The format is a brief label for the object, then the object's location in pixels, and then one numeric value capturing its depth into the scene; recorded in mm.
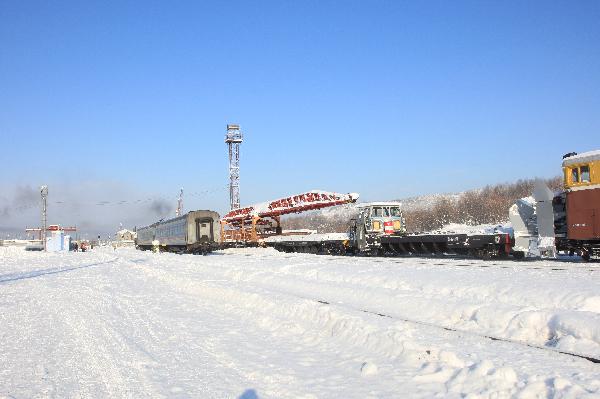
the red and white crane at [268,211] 37812
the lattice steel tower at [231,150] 77125
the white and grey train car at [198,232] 42375
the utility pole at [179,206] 106819
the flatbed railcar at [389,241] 21078
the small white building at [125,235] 155250
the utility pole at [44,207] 70062
